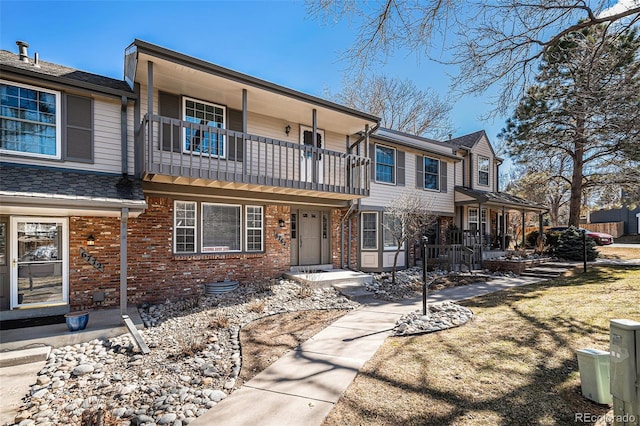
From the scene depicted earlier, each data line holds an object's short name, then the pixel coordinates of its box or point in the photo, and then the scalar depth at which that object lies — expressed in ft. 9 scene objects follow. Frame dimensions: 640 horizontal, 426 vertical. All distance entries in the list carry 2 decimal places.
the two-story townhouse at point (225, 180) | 25.04
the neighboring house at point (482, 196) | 51.70
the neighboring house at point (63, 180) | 21.65
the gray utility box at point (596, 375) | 10.87
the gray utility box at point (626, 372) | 8.75
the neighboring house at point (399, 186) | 41.32
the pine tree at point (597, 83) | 20.62
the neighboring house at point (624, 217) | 98.09
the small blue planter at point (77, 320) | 19.16
